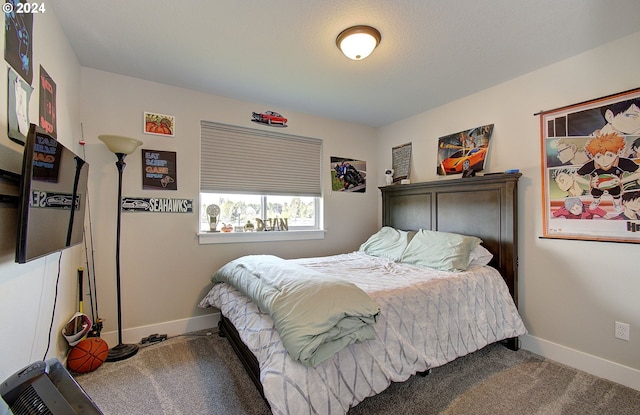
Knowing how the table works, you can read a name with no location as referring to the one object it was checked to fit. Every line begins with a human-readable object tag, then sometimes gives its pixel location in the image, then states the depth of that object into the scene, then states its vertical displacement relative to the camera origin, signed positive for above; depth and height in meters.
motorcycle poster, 3.77 +0.52
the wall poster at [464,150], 2.85 +0.66
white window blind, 2.99 +0.60
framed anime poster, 1.99 +0.32
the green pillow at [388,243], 3.06 -0.38
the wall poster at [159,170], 2.66 +0.41
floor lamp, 2.27 +0.21
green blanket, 1.34 -0.53
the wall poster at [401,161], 3.65 +0.68
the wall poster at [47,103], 1.65 +0.69
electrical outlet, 1.99 -0.87
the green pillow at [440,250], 2.46 -0.37
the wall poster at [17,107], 1.28 +0.52
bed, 1.37 -0.72
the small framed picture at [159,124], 2.69 +0.87
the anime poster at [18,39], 1.26 +0.85
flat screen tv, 1.12 +0.08
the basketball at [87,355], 2.01 -1.06
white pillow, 2.57 -0.43
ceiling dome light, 1.89 +1.19
